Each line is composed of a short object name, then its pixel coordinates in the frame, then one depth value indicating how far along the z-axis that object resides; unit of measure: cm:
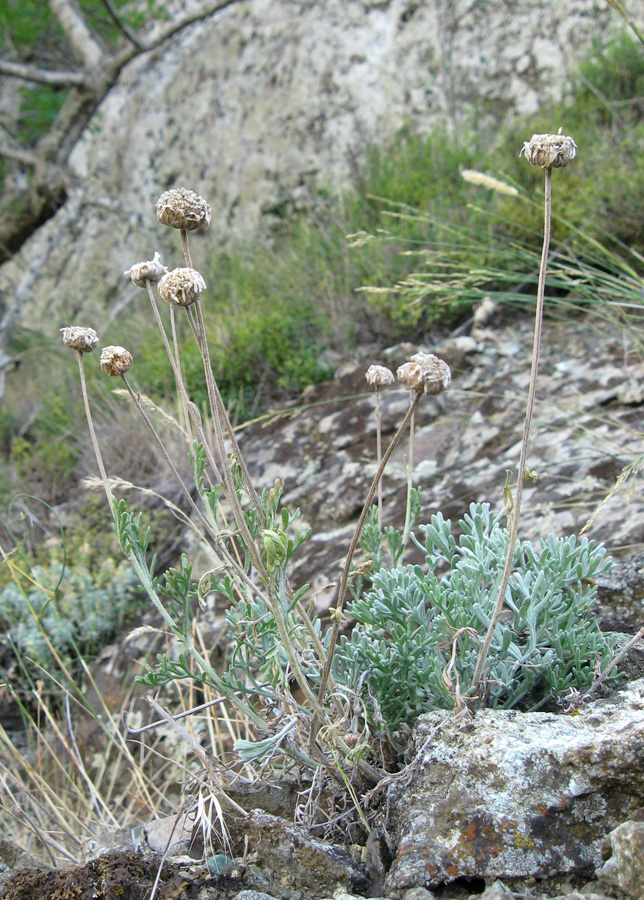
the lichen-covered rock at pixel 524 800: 41
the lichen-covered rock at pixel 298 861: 43
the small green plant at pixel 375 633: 44
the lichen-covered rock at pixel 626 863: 39
